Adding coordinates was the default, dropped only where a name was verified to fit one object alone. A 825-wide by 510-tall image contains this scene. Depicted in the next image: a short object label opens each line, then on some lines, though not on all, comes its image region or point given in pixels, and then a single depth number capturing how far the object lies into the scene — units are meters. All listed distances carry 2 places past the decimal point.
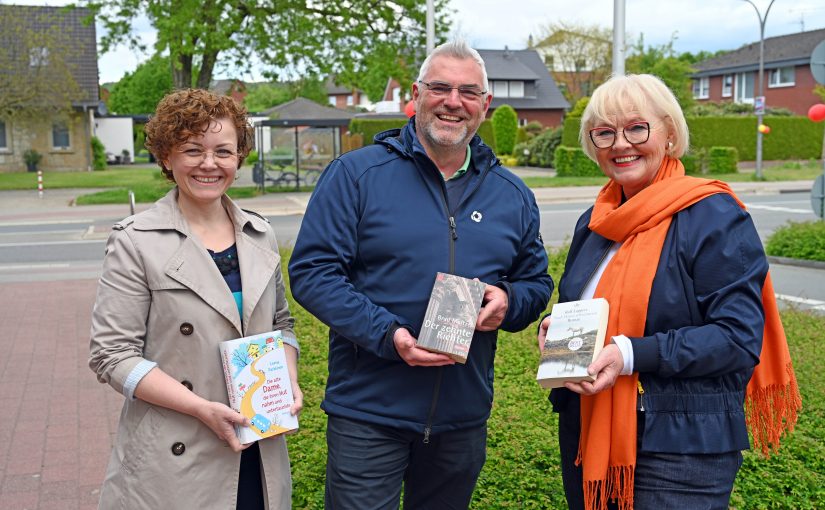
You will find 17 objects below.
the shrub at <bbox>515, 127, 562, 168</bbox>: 35.75
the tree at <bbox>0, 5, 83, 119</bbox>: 31.89
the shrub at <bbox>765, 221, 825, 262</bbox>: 12.09
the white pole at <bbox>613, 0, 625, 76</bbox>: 11.25
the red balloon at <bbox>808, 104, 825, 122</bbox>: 12.20
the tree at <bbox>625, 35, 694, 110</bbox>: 38.78
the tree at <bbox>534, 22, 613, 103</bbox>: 56.50
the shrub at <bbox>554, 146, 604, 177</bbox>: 30.00
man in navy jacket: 2.70
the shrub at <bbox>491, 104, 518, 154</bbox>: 41.66
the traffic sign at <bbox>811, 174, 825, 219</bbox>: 12.49
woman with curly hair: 2.49
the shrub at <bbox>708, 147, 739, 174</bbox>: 30.81
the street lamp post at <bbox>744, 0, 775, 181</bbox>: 27.89
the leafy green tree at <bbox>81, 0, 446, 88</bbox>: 21.23
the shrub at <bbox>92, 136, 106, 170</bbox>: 42.47
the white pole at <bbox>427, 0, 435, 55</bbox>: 20.14
